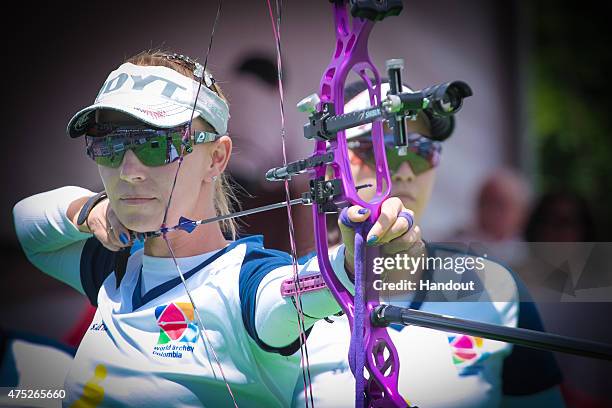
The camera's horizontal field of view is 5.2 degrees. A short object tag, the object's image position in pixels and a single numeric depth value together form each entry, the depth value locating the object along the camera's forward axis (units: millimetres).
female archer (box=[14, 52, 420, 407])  8673
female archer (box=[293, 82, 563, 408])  8764
